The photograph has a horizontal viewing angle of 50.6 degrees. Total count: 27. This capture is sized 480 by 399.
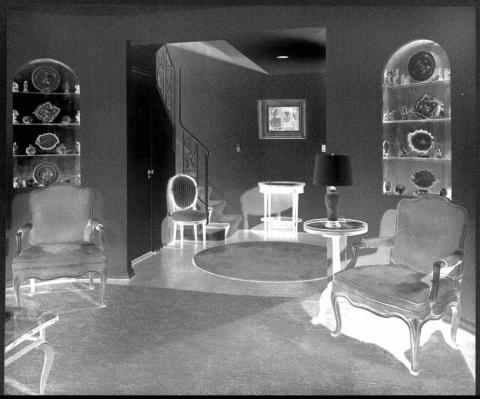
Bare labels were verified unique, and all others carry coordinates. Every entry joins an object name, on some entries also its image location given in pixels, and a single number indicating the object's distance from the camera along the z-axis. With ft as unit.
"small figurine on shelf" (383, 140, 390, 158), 16.05
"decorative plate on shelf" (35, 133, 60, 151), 18.62
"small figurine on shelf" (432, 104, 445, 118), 14.73
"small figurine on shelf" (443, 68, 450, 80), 14.43
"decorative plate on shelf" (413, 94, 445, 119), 14.80
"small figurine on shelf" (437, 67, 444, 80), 14.66
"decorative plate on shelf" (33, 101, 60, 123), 18.52
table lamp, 14.80
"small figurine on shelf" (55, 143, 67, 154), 18.69
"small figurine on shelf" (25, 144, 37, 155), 18.34
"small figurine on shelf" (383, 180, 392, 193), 16.12
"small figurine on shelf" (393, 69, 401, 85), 15.61
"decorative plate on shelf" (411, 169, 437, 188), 15.20
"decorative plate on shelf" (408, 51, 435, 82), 14.90
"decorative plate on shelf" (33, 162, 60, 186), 18.67
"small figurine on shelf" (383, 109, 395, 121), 15.90
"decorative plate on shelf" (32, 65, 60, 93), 18.30
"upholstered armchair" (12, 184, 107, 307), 15.19
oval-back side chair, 25.22
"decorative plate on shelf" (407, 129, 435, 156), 15.19
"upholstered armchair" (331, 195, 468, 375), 11.06
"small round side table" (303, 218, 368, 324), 14.12
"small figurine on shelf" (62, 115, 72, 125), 18.65
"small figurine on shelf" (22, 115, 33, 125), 18.19
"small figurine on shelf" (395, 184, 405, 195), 15.87
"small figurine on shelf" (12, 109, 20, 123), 18.01
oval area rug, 19.73
